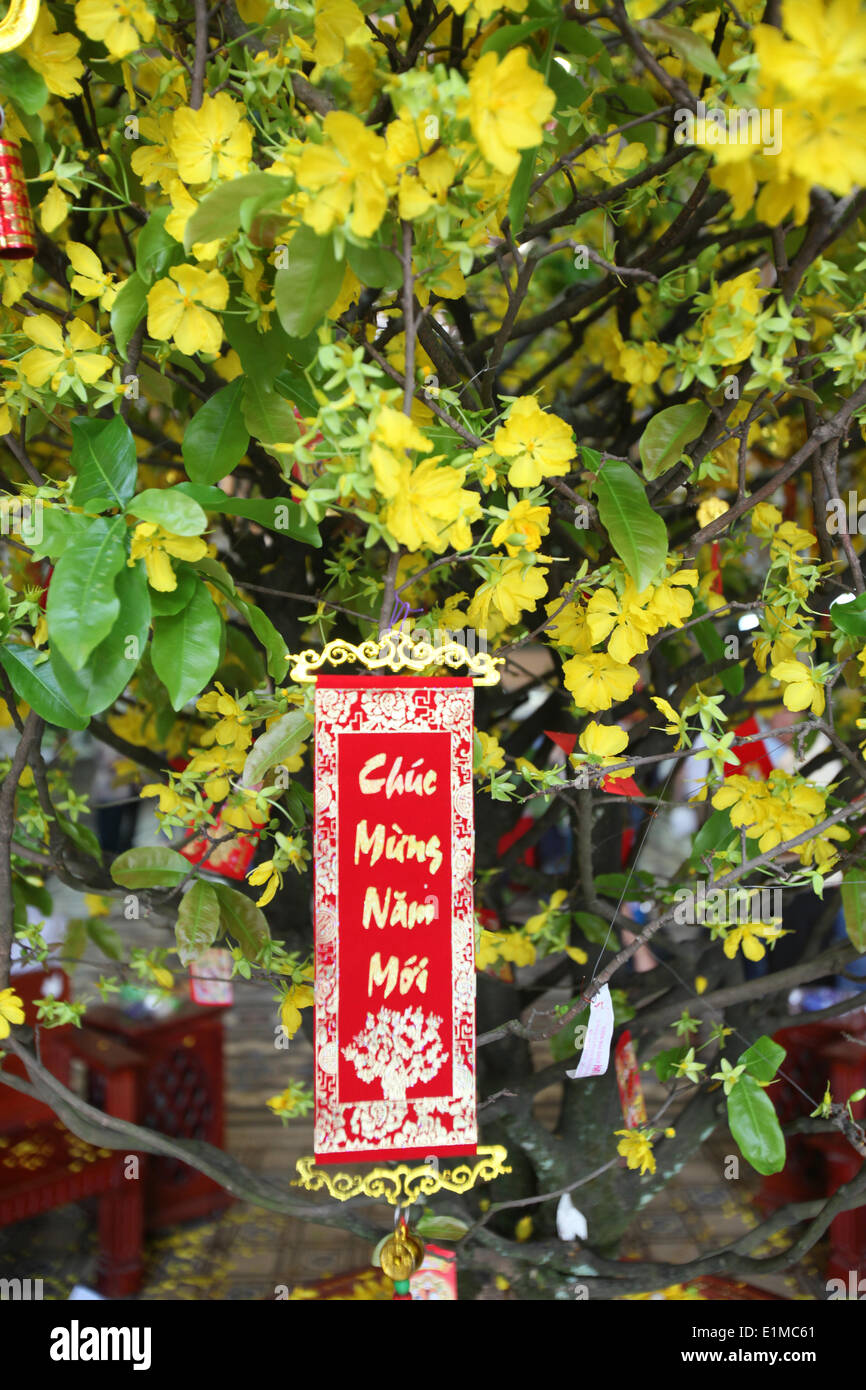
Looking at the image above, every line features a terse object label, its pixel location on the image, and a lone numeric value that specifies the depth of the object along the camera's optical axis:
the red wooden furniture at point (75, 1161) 1.89
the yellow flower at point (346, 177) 0.69
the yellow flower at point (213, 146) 0.80
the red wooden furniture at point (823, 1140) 1.90
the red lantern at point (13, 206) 0.85
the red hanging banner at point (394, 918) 0.90
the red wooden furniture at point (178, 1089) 2.19
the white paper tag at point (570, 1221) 1.36
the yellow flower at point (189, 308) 0.82
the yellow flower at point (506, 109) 0.69
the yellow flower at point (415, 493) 0.73
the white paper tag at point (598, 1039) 1.07
